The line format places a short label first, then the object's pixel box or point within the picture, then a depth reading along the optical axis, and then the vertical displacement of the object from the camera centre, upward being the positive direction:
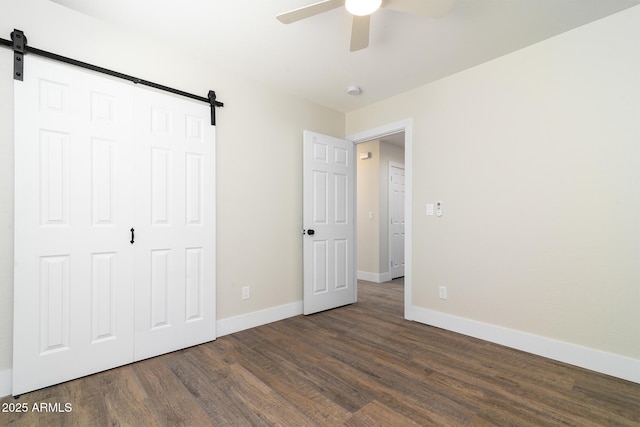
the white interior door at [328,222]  3.46 -0.11
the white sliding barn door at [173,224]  2.35 -0.09
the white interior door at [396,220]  5.55 -0.14
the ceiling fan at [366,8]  1.67 +1.22
